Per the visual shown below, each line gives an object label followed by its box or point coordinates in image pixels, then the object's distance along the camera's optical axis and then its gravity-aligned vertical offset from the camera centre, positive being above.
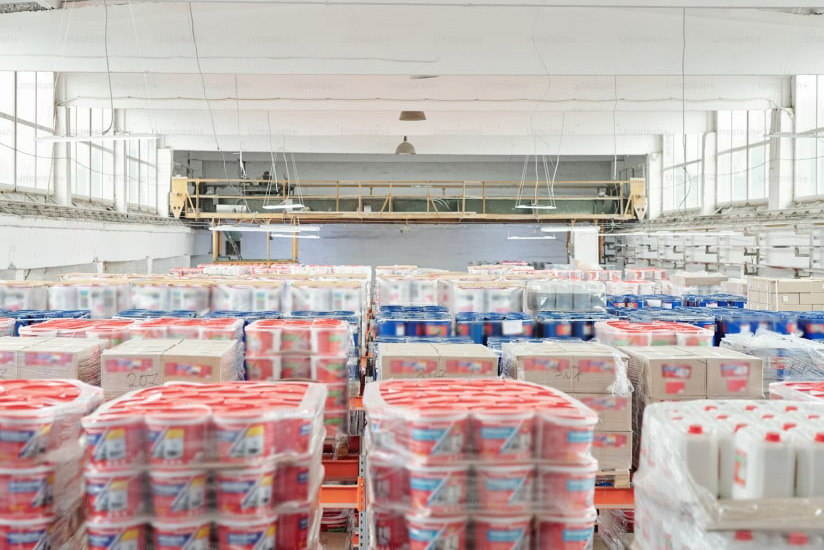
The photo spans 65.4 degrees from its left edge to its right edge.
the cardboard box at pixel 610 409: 4.80 -1.04
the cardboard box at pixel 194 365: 4.67 -0.70
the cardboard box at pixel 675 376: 4.92 -0.80
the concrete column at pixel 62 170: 15.01 +2.35
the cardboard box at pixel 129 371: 4.62 -0.73
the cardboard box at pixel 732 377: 4.94 -0.80
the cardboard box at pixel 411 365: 4.86 -0.71
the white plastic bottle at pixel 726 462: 2.69 -0.80
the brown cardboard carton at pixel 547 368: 4.78 -0.72
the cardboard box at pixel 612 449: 4.89 -1.36
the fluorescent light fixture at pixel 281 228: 15.88 +1.09
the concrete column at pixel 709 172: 19.92 +3.16
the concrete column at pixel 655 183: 24.30 +3.40
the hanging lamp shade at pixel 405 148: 18.66 +3.58
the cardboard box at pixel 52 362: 4.73 -0.68
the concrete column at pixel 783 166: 15.29 +2.57
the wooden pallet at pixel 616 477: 4.93 -1.59
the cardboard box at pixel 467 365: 4.86 -0.71
